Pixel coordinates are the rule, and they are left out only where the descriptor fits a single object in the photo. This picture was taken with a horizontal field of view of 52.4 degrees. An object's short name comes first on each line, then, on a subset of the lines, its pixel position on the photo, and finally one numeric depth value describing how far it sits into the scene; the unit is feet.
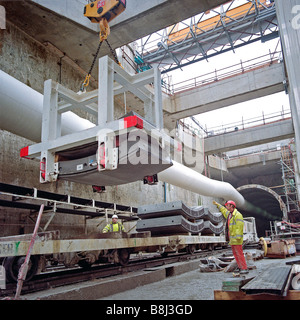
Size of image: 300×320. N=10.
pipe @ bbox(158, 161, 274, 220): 33.12
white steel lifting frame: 13.76
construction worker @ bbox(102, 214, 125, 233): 25.44
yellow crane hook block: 21.75
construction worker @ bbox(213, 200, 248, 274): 16.78
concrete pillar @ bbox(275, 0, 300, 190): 16.61
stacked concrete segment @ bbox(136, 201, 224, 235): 22.98
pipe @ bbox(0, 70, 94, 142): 17.46
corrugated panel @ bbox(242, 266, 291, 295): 8.17
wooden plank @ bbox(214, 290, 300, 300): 8.51
